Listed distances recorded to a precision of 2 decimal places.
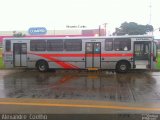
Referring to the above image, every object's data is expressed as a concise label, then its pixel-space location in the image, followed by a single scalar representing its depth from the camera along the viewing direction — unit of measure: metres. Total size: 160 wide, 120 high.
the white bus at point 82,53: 9.01
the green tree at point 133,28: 32.70
